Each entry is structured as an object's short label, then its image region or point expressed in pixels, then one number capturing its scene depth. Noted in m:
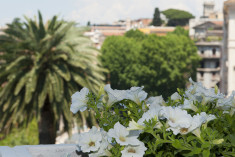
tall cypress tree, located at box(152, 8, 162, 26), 103.06
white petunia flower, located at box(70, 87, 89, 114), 2.16
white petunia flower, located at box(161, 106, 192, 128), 1.88
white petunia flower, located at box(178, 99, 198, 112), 2.08
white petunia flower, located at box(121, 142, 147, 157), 1.87
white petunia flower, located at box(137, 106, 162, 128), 1.88
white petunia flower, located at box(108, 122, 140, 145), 1.90
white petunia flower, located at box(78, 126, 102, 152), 2.00
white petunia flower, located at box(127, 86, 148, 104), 2.16
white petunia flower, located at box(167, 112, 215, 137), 1.85
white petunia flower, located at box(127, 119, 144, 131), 1.87
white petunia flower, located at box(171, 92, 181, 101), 2.39
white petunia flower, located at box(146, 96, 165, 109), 2.30
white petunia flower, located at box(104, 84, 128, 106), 2.15
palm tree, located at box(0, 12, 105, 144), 14.70
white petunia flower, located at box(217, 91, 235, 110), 2.16
